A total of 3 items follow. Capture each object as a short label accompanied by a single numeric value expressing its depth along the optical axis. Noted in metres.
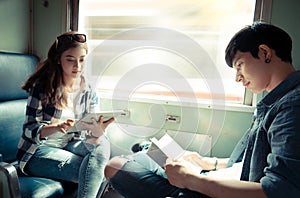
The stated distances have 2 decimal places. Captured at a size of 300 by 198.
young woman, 1.12
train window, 1.42
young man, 0.59
